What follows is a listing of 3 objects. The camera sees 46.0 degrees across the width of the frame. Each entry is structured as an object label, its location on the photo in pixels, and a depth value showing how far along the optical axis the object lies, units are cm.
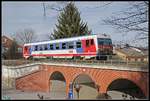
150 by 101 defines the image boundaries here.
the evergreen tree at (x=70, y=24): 2900
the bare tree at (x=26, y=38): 4992
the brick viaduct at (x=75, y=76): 1359
